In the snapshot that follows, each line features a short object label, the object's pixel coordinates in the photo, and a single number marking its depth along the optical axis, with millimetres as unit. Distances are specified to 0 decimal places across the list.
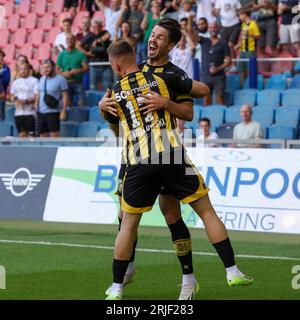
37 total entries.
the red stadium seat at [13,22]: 28438
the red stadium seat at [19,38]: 27922
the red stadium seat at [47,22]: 27188
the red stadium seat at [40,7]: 27672
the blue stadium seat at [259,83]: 20328
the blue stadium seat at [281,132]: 18688
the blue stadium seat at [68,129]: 21312
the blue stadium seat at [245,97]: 20172
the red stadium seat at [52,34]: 26703
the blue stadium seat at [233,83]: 20375
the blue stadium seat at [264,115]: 19484
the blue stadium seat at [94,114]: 21703
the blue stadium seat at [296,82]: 19812
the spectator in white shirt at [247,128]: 17797
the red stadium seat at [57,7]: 27047
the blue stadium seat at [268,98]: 19891
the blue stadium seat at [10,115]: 22691
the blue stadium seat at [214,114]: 19734
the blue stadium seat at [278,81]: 20062
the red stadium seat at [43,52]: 26245
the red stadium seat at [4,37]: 28291
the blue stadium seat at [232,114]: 19625
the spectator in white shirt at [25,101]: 21078
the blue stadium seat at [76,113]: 21703
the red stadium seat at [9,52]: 27625
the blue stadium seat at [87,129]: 21062
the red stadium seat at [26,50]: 27141
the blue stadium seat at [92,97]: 21625
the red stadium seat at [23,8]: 28359
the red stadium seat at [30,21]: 27909
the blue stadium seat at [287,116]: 19156
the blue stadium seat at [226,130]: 18875
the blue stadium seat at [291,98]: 19500
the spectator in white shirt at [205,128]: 18052
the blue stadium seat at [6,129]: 21969
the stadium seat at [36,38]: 27266
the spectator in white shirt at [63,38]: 22597
